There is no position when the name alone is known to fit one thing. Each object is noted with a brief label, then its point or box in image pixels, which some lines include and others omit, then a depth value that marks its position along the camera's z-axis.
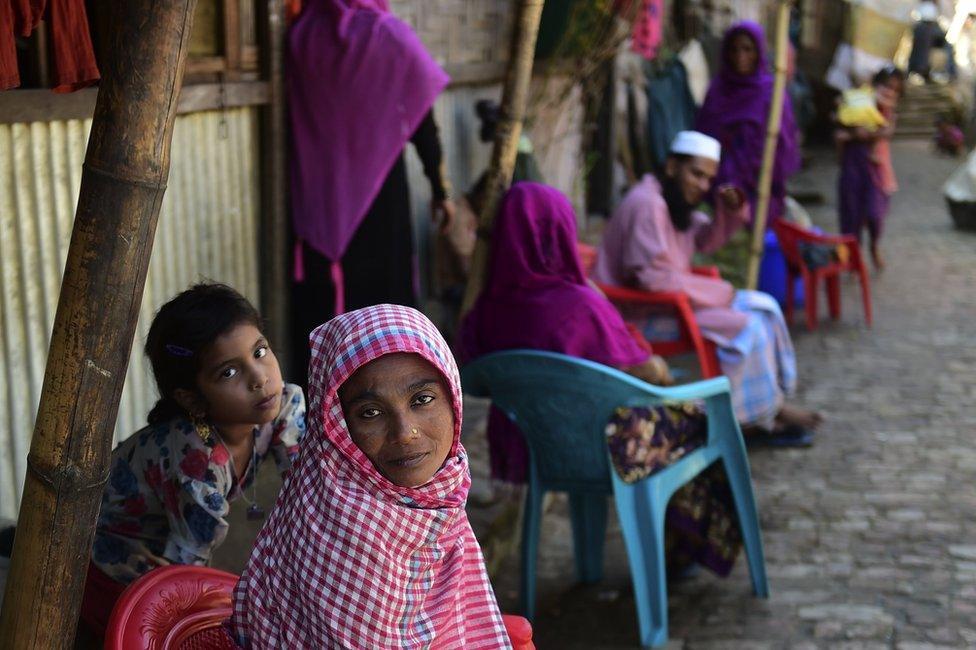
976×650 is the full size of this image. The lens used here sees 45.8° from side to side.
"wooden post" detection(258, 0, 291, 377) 4.48
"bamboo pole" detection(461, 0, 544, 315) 3.91
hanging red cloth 2.63
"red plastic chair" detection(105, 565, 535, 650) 1.99
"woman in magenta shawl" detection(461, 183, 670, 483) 3.62
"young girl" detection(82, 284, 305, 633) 2.35
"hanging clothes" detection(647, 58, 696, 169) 10.68
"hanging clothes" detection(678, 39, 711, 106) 11.20
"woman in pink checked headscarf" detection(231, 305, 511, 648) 1.90
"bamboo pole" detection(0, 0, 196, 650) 1.72
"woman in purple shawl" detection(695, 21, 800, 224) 7.02
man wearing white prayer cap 4.95
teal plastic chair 3.40
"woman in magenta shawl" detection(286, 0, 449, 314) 4.47
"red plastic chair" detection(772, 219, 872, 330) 7.42
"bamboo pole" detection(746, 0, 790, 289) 6.20
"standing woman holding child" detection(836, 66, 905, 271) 8.96
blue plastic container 7.52
